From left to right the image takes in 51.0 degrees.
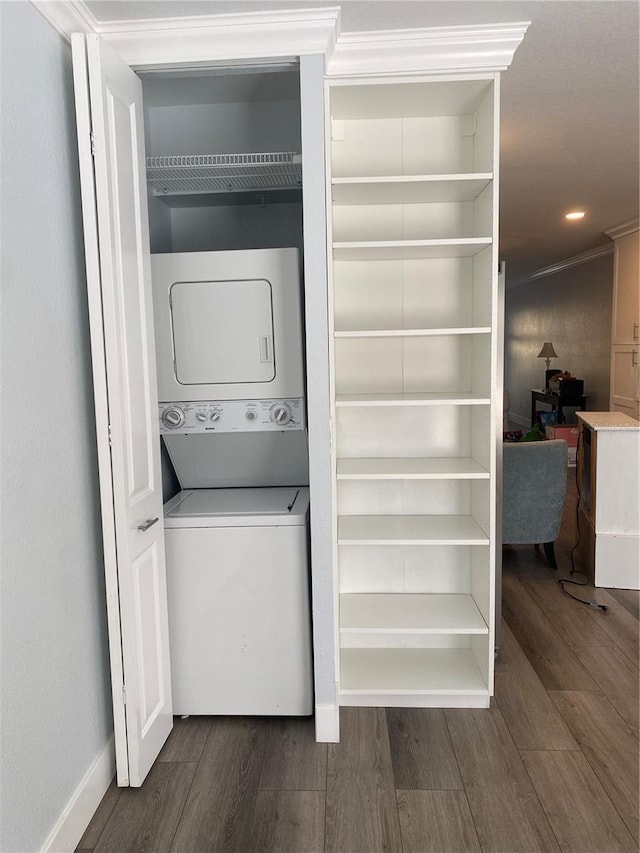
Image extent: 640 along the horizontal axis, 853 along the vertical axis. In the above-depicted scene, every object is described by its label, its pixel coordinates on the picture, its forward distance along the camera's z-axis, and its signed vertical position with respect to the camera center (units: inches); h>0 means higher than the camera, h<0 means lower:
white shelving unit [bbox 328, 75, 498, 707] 96.2 -7.2
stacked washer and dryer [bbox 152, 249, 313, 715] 96.4 -23.5
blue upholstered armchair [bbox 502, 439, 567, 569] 147.9 -32.0
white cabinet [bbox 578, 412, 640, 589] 141.7 -33.2
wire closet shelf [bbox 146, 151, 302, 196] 97.1 +26.8
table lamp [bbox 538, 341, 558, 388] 341.7 -3.3
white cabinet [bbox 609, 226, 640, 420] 231.0 +6.1
